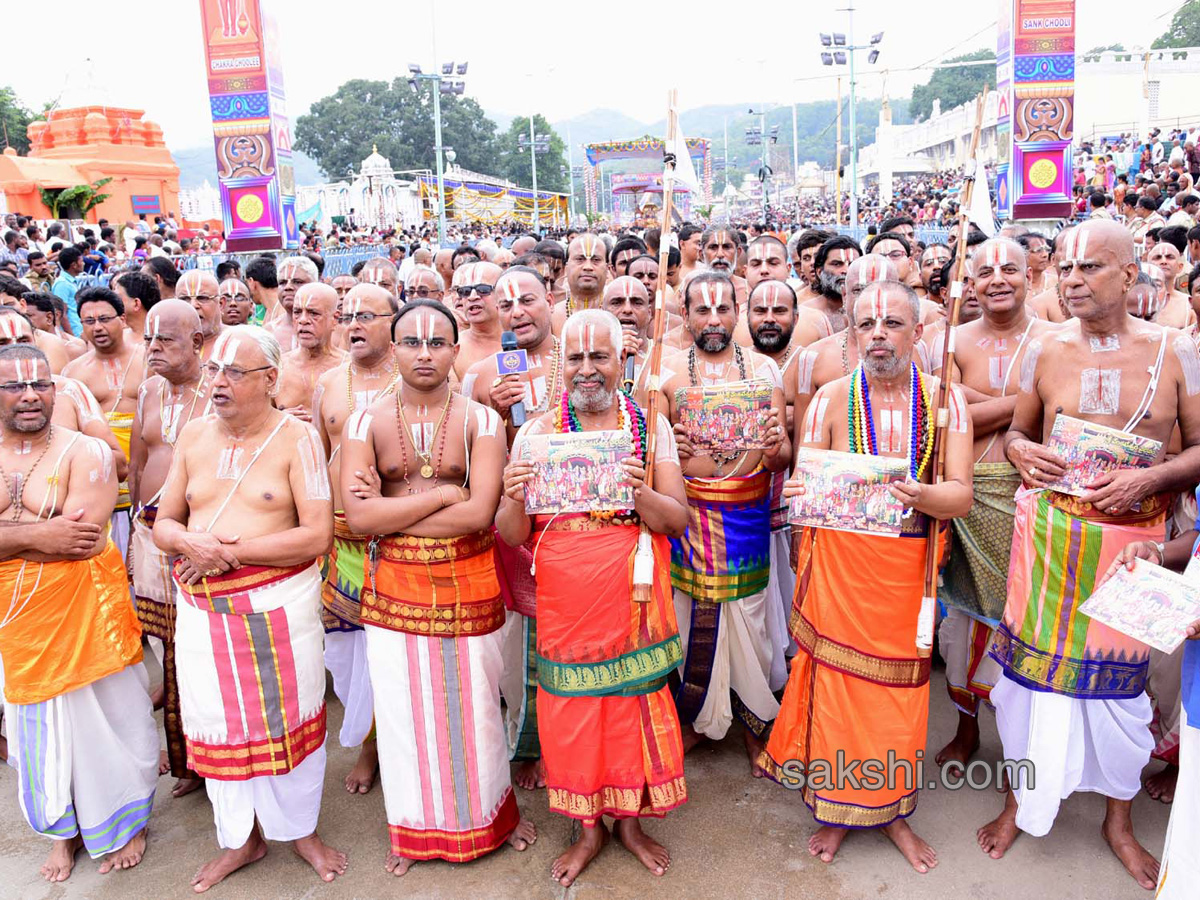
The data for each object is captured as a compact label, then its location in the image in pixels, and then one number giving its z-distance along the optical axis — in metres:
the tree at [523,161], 84.44
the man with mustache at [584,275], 6.22
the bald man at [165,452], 4.30
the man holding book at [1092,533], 3.50
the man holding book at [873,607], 3.60
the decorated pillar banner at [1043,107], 13.33
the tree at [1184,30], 67.50
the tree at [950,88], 92.69
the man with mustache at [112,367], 5.28
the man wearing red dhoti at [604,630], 3.53
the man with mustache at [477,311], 5.35
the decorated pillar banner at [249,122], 12.83
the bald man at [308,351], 4.99
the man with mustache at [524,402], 4.35
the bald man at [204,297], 5.58
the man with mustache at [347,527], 4.44
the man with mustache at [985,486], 4.17
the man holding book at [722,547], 4.32
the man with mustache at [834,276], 6.15
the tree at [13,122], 46.19
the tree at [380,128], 76.00
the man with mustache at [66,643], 3.70
